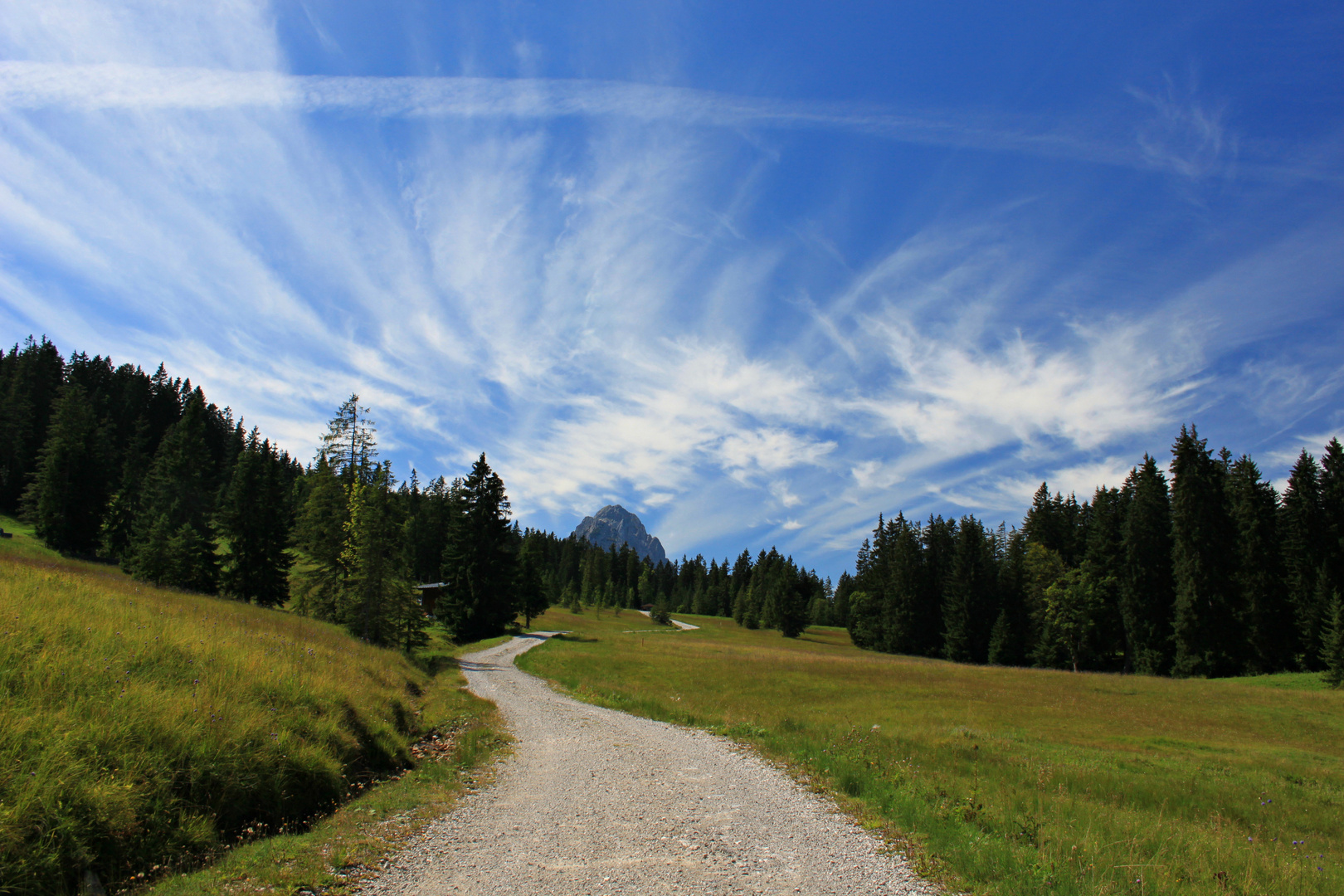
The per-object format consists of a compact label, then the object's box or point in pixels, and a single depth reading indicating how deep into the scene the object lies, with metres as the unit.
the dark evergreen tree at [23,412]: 74.94
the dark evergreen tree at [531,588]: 65.17
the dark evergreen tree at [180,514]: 46.03
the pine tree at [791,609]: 98.12
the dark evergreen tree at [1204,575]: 51.16
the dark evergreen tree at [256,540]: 51.66
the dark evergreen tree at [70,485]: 60.62
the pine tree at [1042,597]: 65.62
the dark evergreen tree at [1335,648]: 37.97
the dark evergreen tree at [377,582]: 32.69
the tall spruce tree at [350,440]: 48.22
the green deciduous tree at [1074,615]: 62.34
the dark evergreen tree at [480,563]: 50.88
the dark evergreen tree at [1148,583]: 57.22
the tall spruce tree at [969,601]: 73.44
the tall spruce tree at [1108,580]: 62.53
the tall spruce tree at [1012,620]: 69.06
